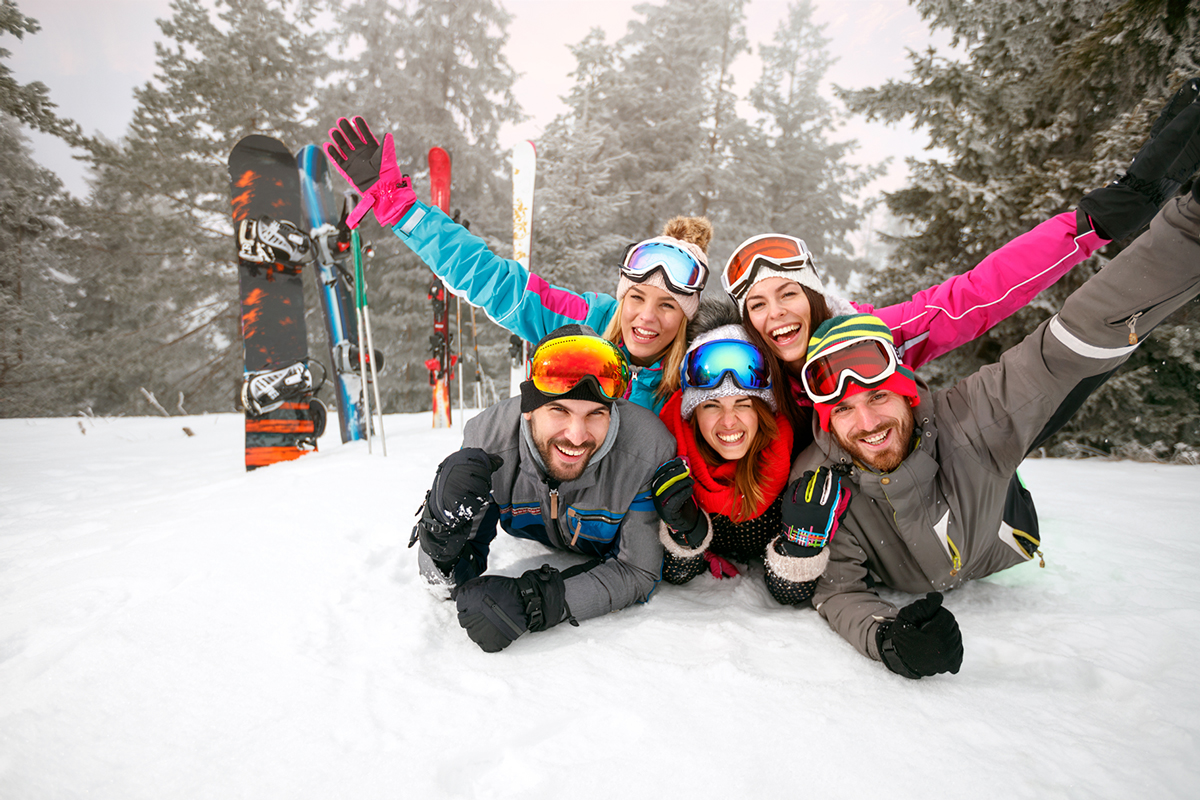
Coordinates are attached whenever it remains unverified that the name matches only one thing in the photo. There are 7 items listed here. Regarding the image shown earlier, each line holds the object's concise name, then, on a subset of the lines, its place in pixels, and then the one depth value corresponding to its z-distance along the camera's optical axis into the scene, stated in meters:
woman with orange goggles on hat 2.24
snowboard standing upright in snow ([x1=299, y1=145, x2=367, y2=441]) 5.74
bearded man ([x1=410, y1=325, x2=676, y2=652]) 1.85
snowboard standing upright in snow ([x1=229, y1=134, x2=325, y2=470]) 5.00
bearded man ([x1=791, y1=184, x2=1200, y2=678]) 1.62
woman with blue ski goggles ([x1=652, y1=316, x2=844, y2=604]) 2.09
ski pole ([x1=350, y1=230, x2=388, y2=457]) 5.01
